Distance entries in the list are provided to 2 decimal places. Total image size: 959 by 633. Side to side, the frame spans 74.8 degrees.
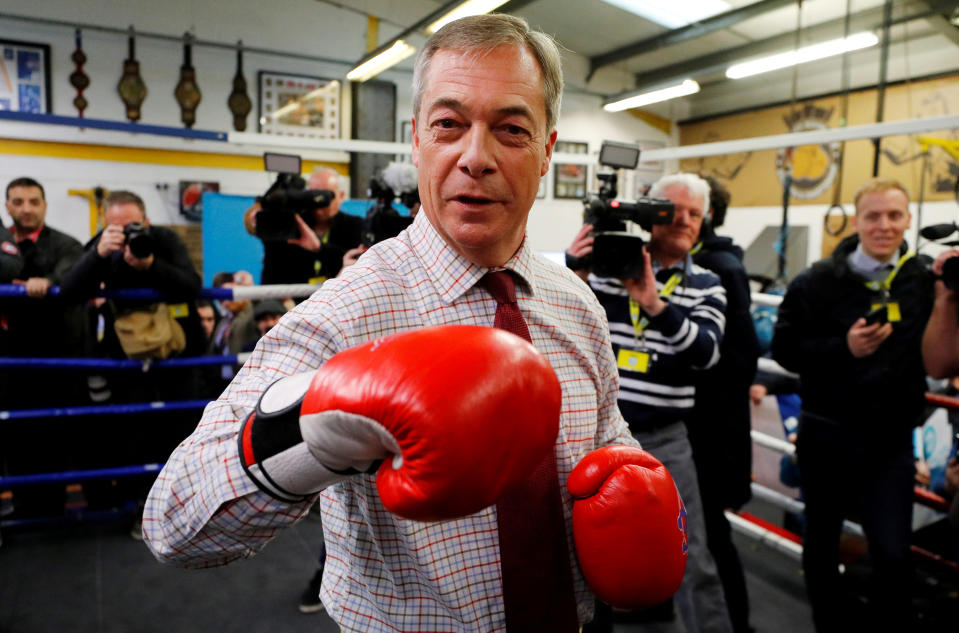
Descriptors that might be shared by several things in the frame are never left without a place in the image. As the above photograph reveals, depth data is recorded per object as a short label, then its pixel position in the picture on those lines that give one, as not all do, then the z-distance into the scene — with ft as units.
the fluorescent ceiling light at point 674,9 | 23.84
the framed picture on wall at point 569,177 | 31.58
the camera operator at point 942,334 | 6.35
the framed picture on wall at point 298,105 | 25.16
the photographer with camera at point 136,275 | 8.04
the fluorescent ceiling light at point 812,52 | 19.40
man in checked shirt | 2.42
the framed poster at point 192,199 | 23.26
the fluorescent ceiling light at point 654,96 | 23.23
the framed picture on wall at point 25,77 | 20.95
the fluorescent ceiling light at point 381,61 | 21.38
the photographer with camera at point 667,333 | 6.08
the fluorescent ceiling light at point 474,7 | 17.98
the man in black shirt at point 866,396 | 6.51
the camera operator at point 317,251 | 9.41
